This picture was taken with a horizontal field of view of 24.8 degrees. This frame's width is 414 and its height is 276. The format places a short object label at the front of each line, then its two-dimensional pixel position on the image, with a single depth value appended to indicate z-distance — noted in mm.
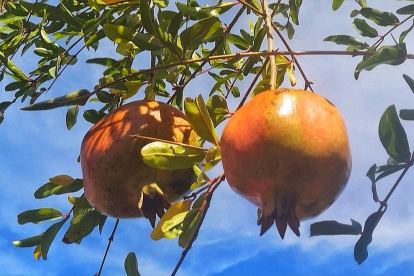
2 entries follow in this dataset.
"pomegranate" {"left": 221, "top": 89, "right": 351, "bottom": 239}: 617
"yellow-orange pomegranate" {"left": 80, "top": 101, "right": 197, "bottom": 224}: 706
